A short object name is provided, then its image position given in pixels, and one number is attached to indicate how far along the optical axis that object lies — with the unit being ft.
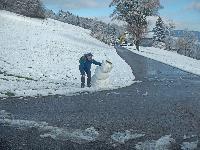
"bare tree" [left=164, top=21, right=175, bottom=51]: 437.58
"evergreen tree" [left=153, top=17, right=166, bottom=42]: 398.13
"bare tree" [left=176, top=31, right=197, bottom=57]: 451.94
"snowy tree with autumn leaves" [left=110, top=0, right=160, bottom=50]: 208.03
